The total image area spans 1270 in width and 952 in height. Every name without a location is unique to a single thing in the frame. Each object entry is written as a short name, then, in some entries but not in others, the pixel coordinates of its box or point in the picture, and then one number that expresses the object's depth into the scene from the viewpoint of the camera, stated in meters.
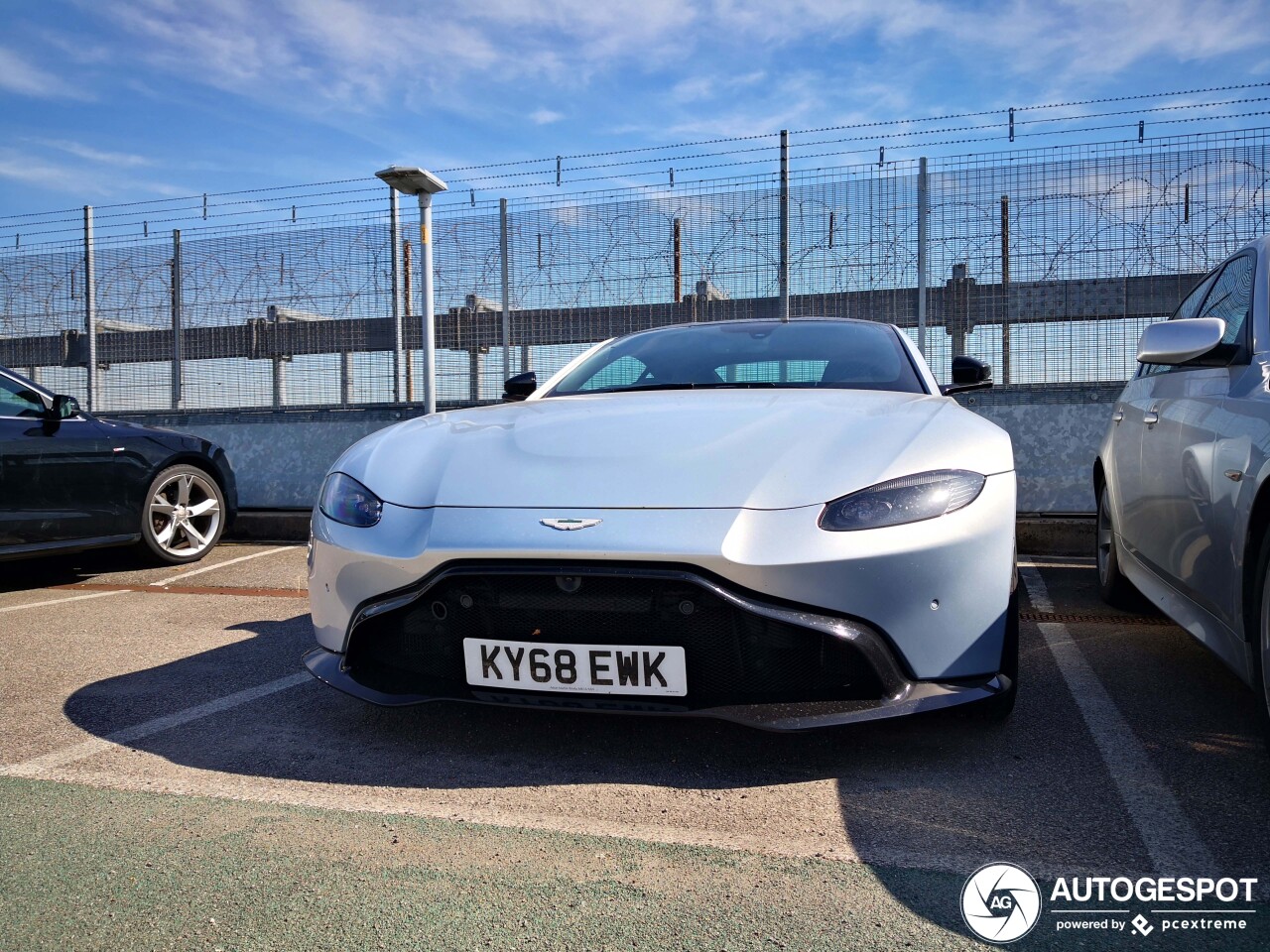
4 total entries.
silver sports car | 2.33
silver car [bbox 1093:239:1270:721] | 2.40
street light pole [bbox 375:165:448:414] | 7.94
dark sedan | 5.54
